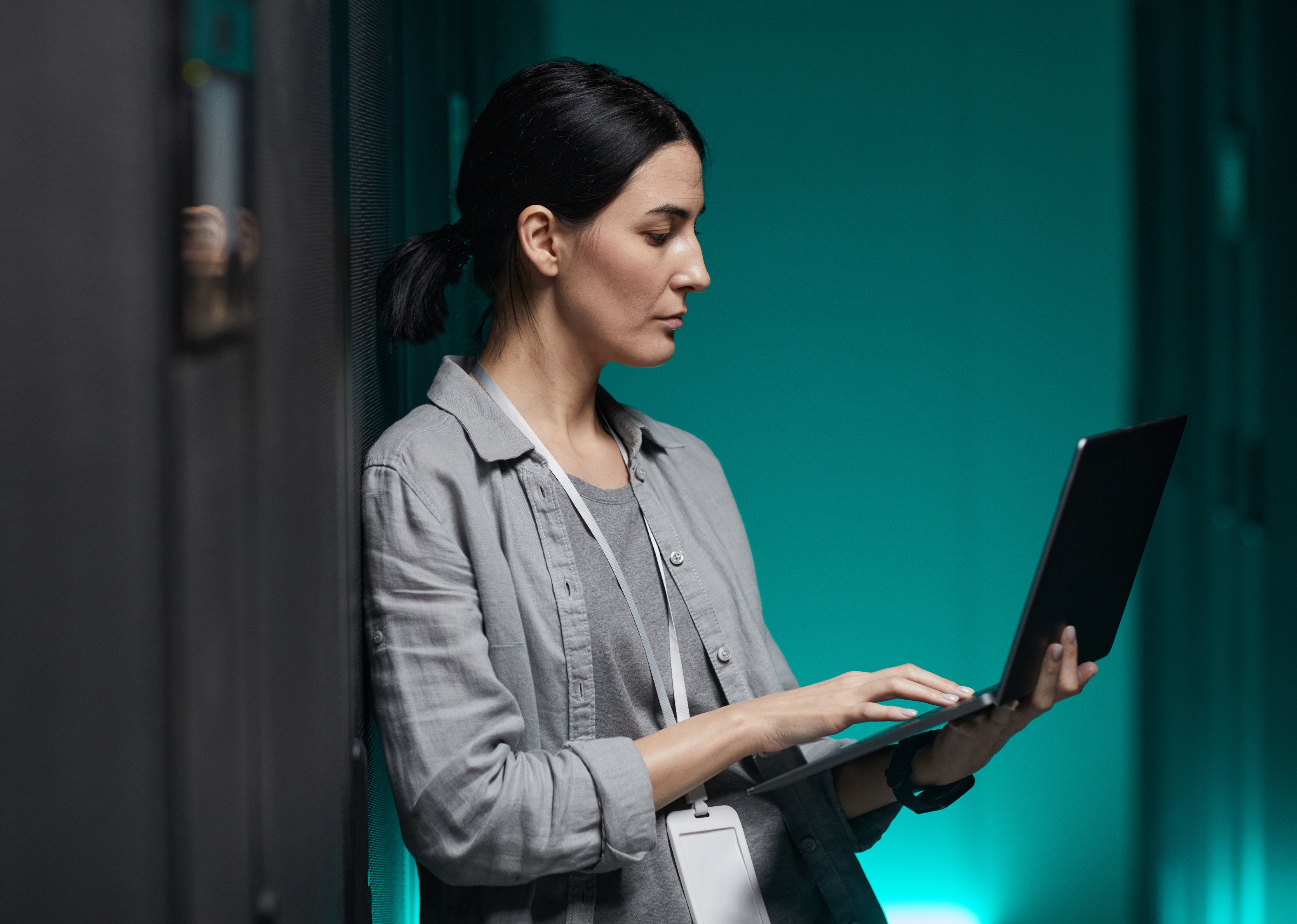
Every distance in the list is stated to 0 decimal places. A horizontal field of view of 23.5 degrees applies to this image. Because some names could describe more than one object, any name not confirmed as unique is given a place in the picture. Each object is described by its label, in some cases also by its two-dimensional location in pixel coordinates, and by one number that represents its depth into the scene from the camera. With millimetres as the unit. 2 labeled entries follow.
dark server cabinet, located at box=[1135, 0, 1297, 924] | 3046
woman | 2262
